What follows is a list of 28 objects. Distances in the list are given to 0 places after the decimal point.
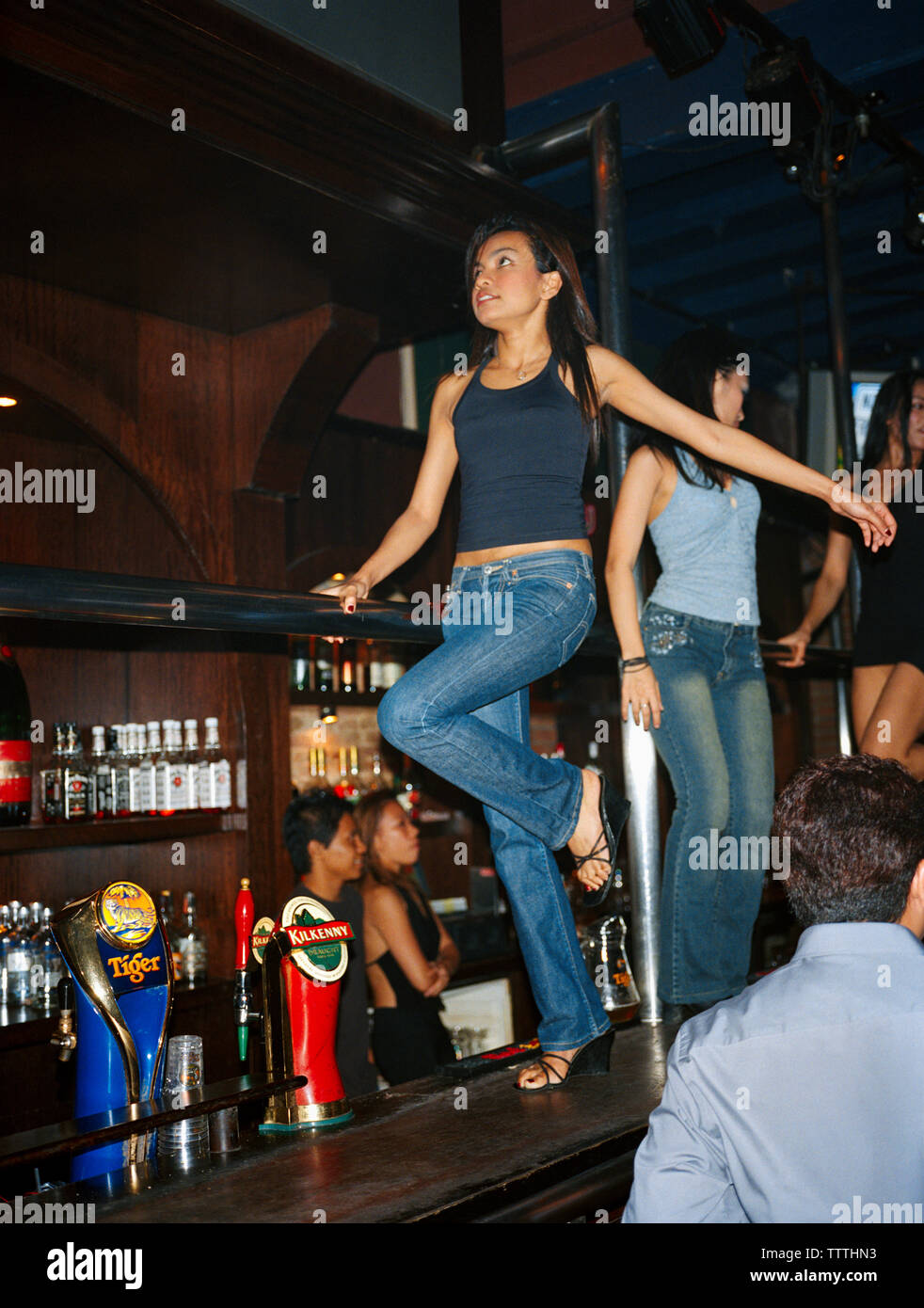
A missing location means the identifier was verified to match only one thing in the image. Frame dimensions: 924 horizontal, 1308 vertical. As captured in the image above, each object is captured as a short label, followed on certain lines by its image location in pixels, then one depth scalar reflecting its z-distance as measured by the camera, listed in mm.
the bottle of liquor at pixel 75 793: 3004
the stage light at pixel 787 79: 3357
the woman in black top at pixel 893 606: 2682
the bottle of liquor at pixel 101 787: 3146
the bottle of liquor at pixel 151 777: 3189
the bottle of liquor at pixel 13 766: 2818
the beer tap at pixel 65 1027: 1519
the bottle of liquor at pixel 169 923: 3131
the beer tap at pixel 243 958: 1687
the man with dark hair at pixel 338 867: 3320
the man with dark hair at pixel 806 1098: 1190
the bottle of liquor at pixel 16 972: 2895
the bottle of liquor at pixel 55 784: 3084
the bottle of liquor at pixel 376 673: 4301
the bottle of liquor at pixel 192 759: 3197
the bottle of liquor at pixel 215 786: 3225
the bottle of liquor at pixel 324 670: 4125
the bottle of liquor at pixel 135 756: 3217
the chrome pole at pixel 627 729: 2465
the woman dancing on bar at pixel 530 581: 1835
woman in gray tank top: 2254
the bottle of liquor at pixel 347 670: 4211
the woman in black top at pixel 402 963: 3604
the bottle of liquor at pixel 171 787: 3164
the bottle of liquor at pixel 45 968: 2881
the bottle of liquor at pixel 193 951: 3141
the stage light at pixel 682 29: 3256
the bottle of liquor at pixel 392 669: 4386
